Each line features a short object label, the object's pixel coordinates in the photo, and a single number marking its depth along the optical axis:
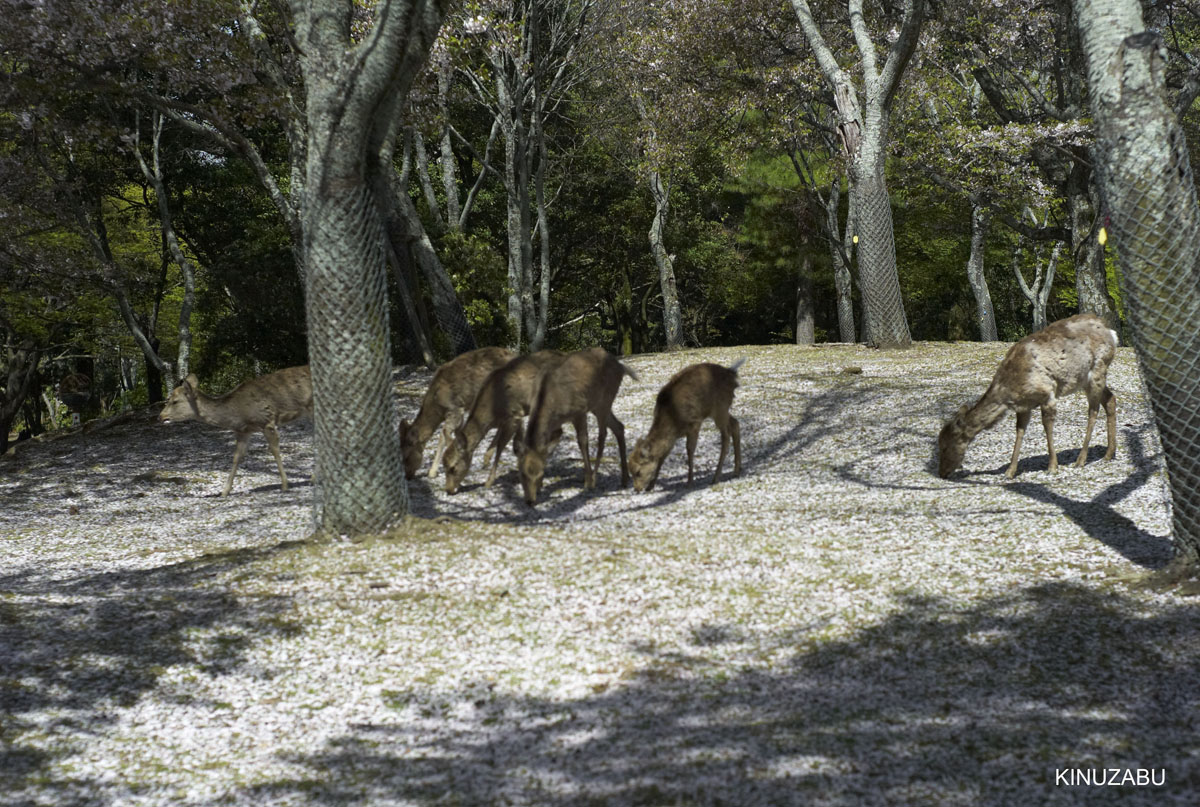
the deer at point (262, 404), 13.69
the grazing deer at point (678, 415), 11.86
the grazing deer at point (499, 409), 12.41
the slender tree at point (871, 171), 21.81
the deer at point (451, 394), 13.57
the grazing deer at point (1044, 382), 11.37
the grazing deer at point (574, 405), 11.40
